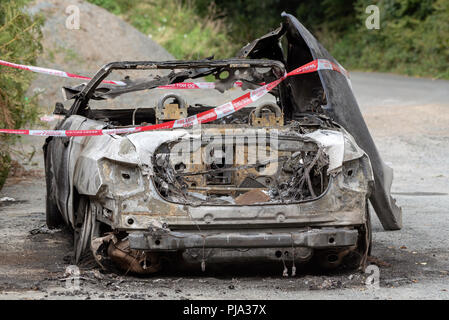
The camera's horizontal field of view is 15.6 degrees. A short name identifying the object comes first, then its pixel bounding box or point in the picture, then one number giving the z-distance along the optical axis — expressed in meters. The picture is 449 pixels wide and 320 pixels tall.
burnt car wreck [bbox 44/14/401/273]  12.18
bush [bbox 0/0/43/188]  20.61
